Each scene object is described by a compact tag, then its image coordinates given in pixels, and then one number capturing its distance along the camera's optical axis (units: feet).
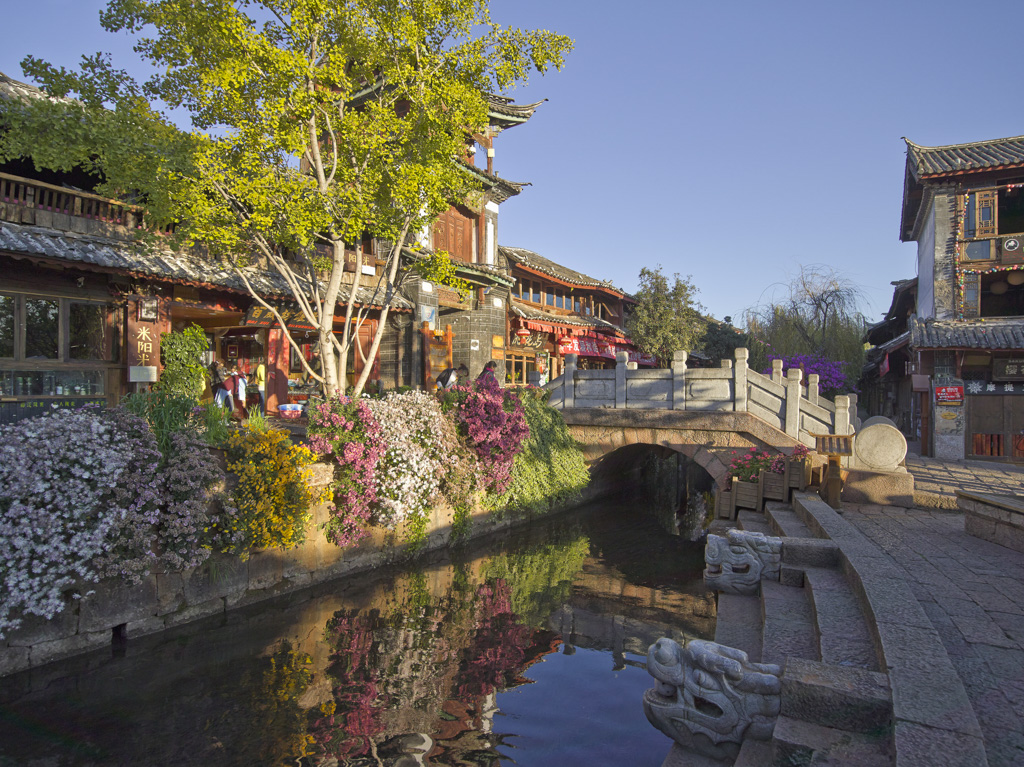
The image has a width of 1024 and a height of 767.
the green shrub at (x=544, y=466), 37.86
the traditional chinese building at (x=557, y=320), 71.05
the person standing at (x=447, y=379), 38.28
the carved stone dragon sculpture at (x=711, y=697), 10.68
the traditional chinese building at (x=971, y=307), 47.37
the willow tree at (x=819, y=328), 71.87
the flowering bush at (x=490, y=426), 33.35
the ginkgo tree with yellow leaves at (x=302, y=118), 25.79
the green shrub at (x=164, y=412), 20.39
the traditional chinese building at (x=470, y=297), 51.93
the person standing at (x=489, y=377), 35.09
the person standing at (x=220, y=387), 34.58
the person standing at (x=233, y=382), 37.99
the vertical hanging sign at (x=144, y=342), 32.09
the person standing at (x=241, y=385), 37.88
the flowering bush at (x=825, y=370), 65.26
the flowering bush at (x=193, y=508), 18.72
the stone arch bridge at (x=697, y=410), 35.65
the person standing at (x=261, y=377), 42.50
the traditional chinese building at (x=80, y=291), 28.45
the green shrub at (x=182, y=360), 33.30
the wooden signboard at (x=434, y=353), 52.21
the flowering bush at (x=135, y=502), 17.13
